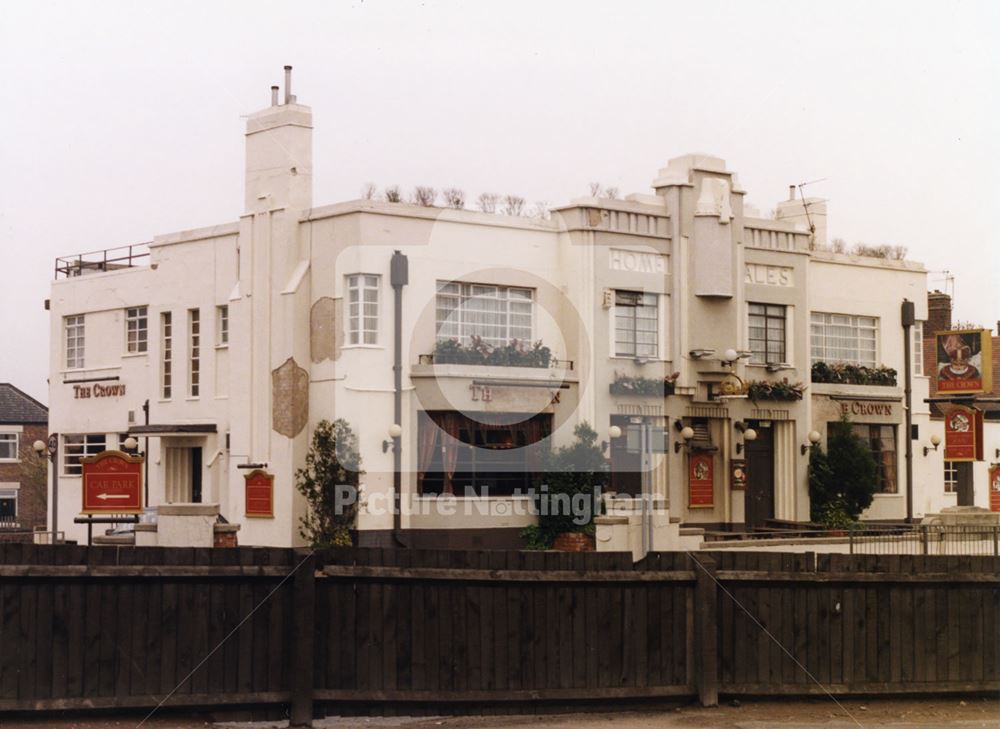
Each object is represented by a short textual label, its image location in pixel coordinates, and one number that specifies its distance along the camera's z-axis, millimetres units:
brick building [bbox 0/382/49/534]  63125
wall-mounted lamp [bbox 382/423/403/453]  33781
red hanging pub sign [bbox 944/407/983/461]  33250
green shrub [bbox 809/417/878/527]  41688
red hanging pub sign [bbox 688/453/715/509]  39156
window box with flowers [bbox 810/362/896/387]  42875
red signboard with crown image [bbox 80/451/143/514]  25500
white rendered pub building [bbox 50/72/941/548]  34906
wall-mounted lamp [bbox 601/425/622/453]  35219
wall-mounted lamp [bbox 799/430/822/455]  41250
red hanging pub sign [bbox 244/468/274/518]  35656
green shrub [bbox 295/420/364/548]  34031
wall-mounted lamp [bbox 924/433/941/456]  41656
